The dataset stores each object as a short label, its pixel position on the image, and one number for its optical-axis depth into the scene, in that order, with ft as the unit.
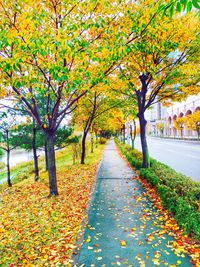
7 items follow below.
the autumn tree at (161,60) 24.86
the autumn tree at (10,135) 42.66
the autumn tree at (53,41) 16.37
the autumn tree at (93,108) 54.03
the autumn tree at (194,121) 157.44
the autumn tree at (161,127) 325.05
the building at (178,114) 194.12
